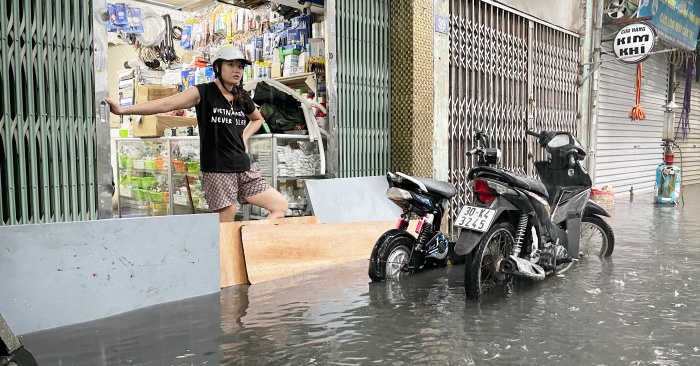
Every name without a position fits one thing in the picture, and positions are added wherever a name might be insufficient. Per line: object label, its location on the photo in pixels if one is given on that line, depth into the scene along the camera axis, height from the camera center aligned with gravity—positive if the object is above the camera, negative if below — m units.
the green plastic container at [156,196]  7.44 -0.60
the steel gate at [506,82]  7.73 +1.07
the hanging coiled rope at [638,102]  12.56 +1.06
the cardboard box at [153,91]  7.79 +0.83
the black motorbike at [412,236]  4.52 -0.73
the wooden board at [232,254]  4.67 -0.87
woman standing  4.57 +0.16
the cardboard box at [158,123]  7.34 +0.37
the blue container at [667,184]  10.52 -0.68
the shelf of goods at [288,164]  5.82 -0.14
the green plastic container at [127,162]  8.03 -0.15
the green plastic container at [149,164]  7.48 -0.17
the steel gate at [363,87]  6.28 +0.72
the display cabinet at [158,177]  6.90 -0.34
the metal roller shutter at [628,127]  11.93 +0.50
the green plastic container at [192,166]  6.75 -0.18
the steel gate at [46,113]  3.69 +0.27
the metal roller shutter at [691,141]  16.78 +0.22
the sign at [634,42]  10.03 +1.91
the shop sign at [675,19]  11.05 +2.78
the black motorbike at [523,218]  4.14 -0.55
